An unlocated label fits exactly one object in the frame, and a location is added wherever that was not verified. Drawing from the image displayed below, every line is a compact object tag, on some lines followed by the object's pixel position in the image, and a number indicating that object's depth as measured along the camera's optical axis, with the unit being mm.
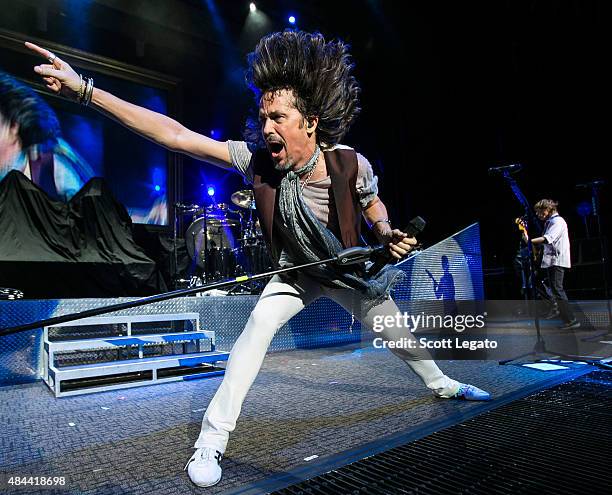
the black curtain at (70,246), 6246
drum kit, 7230
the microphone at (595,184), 5740
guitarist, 6414
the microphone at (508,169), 4312
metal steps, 3600
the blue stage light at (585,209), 9578
